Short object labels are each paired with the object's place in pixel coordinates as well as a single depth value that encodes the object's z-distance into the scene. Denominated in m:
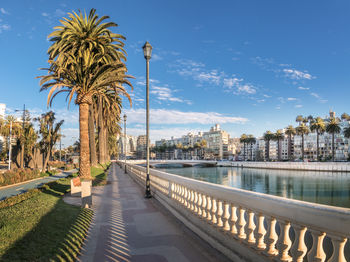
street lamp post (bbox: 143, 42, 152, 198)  12.48
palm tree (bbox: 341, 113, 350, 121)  131.50
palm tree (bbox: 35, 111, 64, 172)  36.03
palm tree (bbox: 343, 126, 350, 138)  84.69
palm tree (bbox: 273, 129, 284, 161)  126.14
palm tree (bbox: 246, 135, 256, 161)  151.75
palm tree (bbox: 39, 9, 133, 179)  18.39
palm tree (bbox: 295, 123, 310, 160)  99.52
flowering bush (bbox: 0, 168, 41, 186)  21.05
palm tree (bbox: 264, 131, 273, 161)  130.40
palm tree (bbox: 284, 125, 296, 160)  116.44
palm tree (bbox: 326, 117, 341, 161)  87.88
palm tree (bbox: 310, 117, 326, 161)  93.38
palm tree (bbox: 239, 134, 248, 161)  152.75
